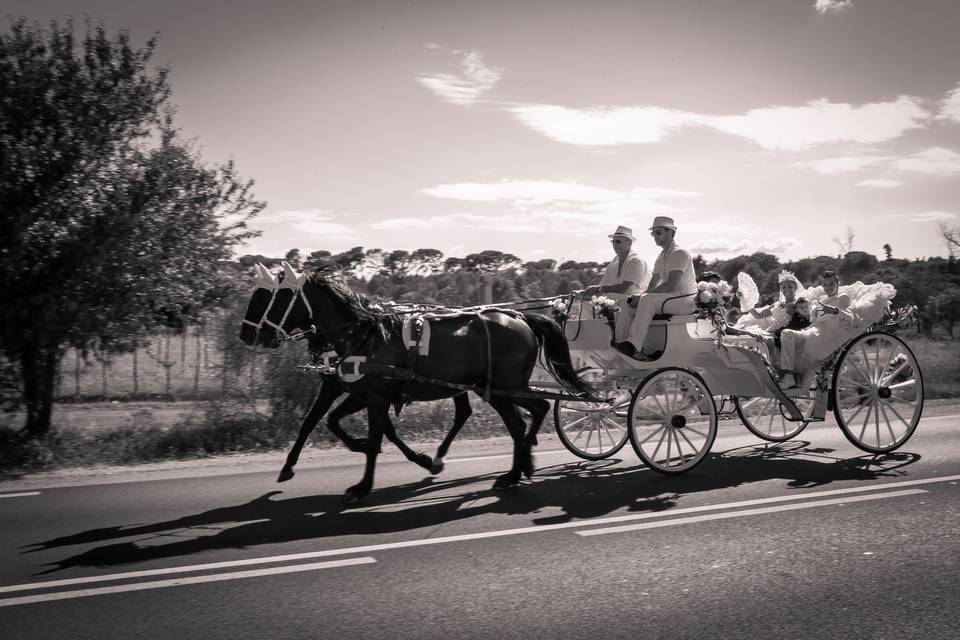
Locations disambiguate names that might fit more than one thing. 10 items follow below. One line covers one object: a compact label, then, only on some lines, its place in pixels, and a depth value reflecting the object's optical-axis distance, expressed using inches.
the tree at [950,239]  957.6
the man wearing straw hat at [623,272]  332.2
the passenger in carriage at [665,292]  317.7
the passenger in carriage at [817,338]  344.8
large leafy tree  347.3
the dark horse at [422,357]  279.9
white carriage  310.5
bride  378.6
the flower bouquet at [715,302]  316.5
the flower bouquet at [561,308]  346.6
